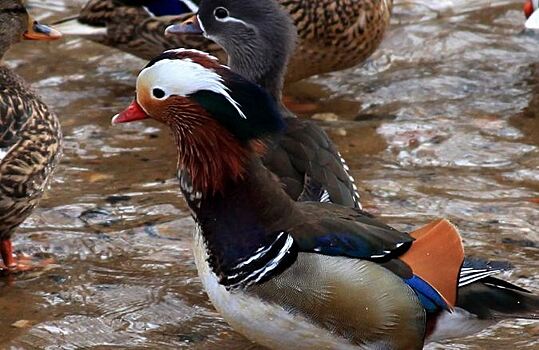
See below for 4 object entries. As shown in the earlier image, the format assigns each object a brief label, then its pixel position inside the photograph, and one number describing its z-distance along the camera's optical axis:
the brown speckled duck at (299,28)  13.21
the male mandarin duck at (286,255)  7.31
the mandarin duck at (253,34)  11.15
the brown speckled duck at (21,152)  9.05
